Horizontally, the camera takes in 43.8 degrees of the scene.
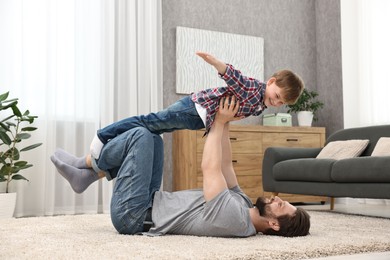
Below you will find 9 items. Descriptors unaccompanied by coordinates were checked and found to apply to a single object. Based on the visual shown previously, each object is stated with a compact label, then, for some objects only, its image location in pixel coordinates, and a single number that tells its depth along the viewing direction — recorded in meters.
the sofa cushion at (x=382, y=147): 3.72
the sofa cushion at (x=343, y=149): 4.06
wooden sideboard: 4.66
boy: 2.40
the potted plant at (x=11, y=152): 3.81
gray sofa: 3.33
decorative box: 5.23
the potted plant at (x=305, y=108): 5.46
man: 2.20
